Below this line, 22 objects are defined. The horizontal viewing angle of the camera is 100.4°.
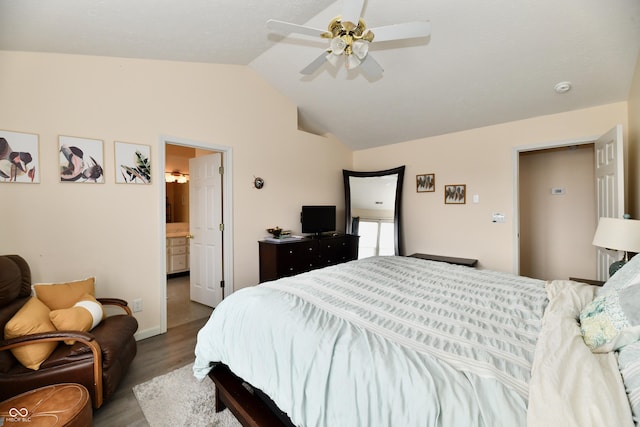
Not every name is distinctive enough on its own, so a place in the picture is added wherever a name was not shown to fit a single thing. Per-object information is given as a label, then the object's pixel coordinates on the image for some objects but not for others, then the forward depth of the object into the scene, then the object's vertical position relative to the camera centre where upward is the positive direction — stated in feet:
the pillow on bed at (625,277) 3.82 -1.04
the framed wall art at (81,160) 7.64 +1.70
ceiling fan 5.92 +4.25
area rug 5.54 -4.23
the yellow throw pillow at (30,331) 5.31 -2.31
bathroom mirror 17.80 +0.91
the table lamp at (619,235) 6.25 -0.67
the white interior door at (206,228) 11.66 -0.62
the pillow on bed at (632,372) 2.39 -1.66
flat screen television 13.71 -0.32
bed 2.66 -1.81
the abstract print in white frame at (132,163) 8.55 +1.75
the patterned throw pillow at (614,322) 3.13 -1.43
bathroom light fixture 17.53 +2.57
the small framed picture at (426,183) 13.66 +1.49
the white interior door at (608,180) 7.73 +0.90
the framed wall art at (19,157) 6.83 +1.60
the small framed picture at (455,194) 12.73 +0.81
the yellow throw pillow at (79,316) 5.88 -2.29
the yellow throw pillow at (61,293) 6.41 -1.89
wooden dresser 11.67 -1.99
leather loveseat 5.22 -2.94
